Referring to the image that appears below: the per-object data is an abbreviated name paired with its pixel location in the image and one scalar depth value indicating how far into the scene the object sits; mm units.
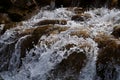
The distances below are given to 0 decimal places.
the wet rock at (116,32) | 5767
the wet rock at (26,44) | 6296
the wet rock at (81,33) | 5872
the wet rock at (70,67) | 5218
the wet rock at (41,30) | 6397
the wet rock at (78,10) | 7970
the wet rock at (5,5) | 8940
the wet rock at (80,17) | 7394
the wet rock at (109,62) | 4968
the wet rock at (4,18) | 8438
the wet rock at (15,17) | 8573
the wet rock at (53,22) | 7052
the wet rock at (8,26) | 7610
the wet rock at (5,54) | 6493
